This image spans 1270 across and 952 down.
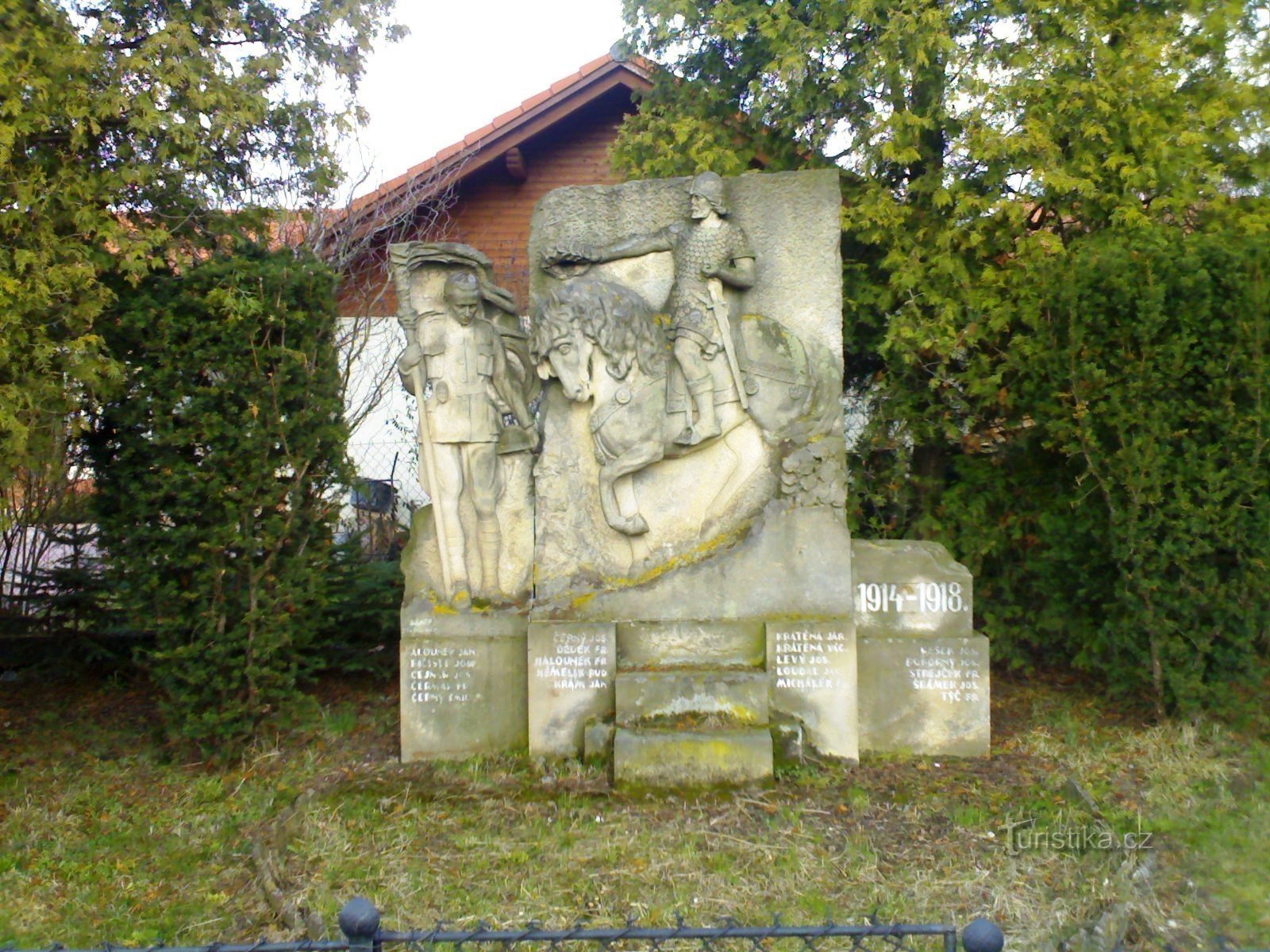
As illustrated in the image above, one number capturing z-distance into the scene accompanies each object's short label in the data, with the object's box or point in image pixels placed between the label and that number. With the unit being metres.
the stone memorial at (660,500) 5.98
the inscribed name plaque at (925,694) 6.05
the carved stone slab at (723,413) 6.18
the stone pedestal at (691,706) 5.47
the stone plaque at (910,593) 6.16
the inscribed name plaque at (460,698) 6.15
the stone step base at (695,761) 5.46
